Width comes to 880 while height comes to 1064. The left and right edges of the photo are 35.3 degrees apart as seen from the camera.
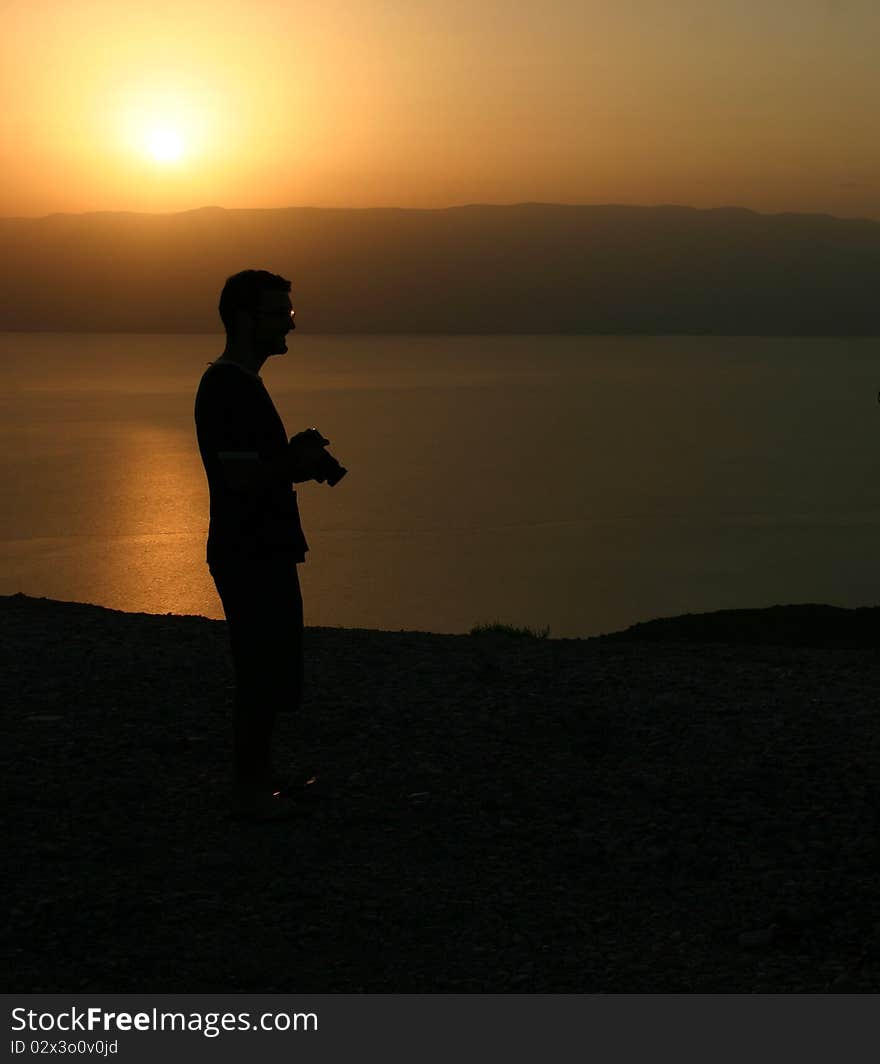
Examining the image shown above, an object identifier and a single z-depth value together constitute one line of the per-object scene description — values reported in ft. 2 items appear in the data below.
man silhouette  19.40
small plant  42.01
